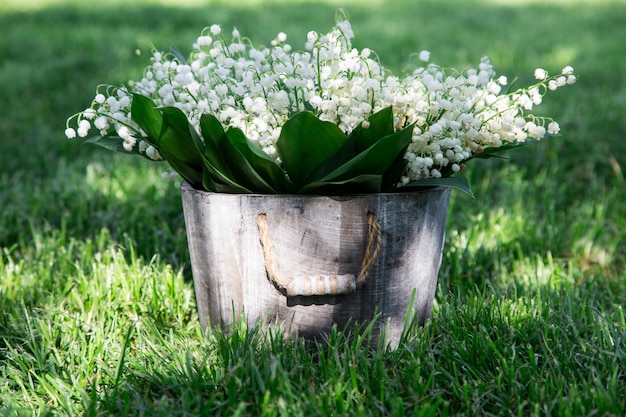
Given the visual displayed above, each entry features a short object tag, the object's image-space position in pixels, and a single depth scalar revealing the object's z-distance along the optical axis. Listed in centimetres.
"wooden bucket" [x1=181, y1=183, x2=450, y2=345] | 179
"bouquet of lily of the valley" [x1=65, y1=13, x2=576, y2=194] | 176
